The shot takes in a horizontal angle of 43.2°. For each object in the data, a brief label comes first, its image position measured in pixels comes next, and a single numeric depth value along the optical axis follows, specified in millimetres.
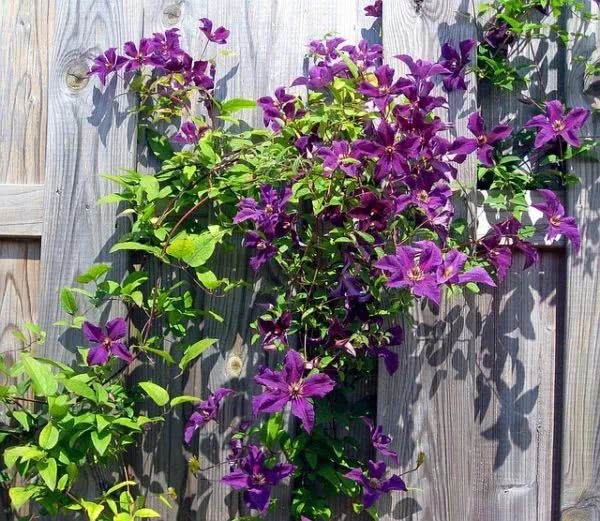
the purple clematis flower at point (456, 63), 1975
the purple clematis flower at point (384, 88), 1795
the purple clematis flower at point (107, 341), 1851
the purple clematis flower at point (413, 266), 1646
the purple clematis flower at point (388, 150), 1731
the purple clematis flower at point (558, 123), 1882
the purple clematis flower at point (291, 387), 1665
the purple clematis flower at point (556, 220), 1841
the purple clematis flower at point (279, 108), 1929
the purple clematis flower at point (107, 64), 2002
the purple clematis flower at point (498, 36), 2023
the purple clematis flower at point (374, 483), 1869
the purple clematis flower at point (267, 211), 1832
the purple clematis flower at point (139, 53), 2002
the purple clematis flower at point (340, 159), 1756
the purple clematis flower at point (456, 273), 1663
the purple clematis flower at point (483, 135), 1854
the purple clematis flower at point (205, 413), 1885
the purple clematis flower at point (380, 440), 1888
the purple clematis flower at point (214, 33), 1981
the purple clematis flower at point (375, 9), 2053
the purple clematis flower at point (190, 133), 1974
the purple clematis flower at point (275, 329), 1830
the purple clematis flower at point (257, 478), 1811
